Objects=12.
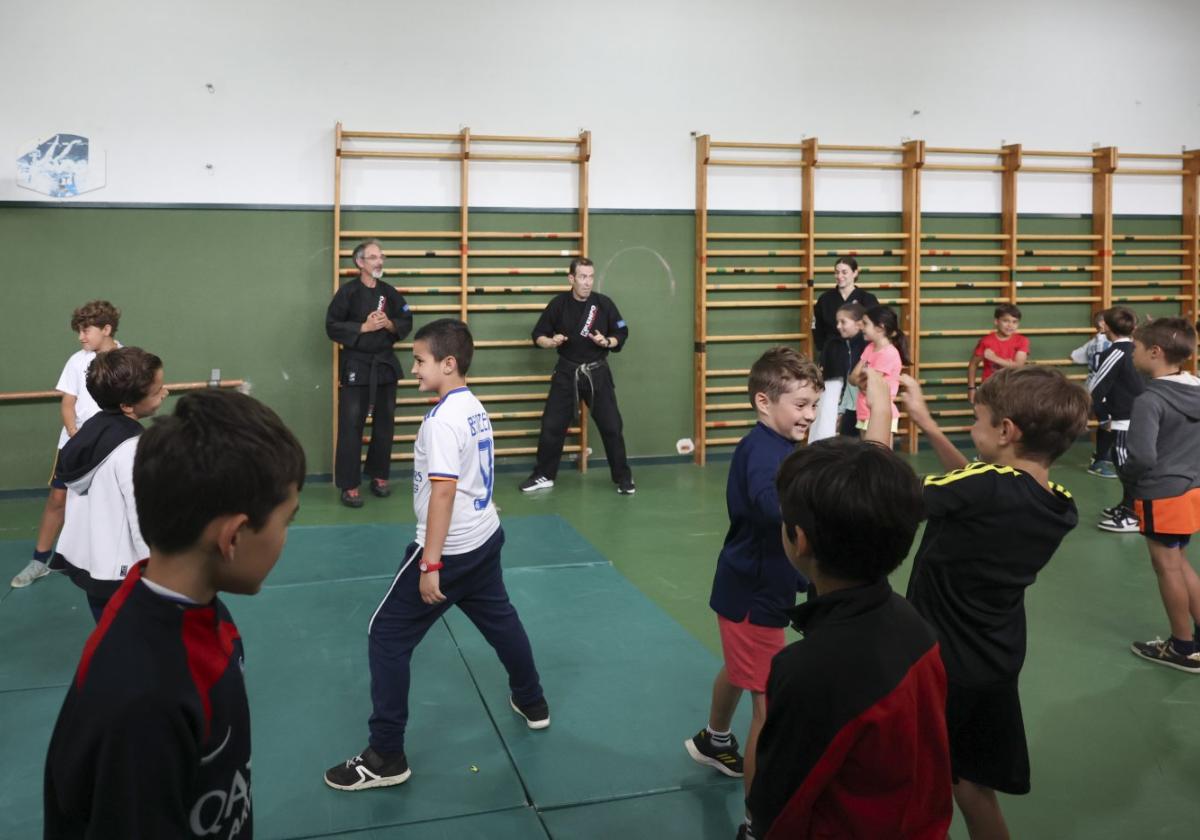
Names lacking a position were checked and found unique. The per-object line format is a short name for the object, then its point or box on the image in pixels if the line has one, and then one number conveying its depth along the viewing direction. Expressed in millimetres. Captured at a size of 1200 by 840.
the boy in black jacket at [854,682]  1464
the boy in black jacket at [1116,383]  6848
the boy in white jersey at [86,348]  4977
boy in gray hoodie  3711
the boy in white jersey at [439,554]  2928
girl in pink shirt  6215
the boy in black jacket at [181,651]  1177
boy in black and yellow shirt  2260
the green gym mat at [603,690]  3016
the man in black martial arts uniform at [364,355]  7000
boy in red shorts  2641
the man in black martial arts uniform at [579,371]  7531
